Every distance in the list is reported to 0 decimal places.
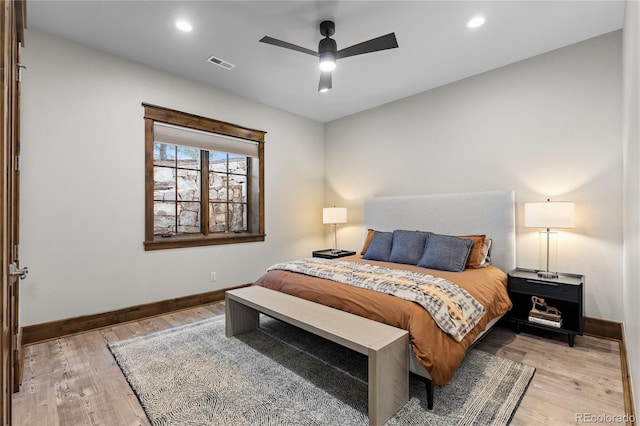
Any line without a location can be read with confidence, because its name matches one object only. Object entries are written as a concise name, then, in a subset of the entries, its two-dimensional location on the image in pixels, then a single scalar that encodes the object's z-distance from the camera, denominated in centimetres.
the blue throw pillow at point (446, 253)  312
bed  191
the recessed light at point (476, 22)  266
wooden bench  171
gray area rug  182
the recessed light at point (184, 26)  271
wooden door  91
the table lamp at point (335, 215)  478
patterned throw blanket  205
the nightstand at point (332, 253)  450
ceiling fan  253
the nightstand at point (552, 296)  270
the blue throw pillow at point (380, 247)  381
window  359
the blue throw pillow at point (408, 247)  351
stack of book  281
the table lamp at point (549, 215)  282
